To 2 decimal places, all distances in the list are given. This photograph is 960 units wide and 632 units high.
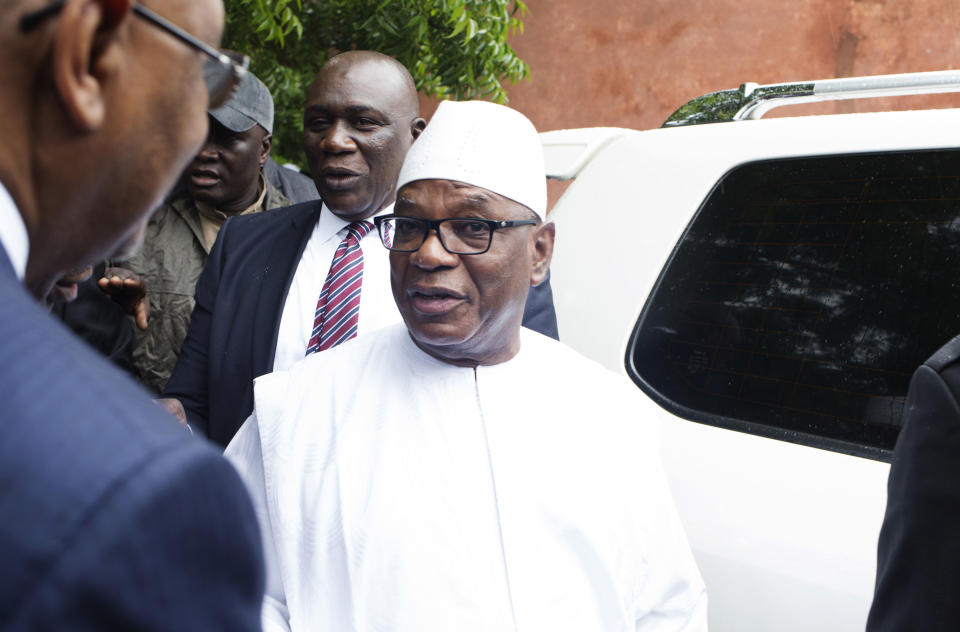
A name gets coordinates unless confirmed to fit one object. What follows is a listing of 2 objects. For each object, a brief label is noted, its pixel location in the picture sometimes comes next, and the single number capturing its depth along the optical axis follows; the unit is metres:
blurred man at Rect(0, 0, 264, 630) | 0.64
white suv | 1.94
